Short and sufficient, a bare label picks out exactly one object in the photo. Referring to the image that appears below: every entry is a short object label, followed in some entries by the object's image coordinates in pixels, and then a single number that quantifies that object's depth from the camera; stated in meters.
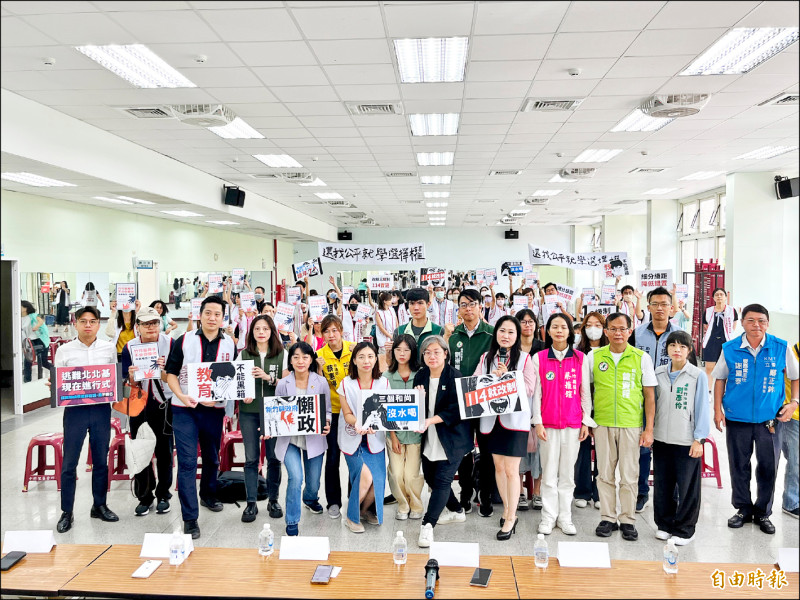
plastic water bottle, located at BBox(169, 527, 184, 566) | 2.82
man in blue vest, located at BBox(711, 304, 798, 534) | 3.96
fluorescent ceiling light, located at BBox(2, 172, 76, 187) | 6.98
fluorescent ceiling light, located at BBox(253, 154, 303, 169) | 8.82
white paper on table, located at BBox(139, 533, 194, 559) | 2.91
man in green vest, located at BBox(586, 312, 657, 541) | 3.90
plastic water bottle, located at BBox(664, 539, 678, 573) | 2.60
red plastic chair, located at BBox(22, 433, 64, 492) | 5.12
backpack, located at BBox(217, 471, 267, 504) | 4.69
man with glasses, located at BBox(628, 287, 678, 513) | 4.75
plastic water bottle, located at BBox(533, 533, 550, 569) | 2.72
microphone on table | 2.54
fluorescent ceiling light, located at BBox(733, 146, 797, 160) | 8.61
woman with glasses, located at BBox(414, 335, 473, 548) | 3.90
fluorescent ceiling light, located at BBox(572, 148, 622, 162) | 8.75
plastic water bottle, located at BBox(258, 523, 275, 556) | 2.86
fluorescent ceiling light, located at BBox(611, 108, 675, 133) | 6.77
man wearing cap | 4.55
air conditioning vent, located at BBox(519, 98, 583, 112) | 6.00
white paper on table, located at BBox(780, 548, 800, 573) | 2.45
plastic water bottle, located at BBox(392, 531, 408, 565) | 2.74
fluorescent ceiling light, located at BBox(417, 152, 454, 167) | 8.95
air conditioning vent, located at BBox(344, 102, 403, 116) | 6.14
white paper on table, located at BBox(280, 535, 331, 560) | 2.88
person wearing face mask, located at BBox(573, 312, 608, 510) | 4.61
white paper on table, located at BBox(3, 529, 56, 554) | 2.94
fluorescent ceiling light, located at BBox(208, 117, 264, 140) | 6.94
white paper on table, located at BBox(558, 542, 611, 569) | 2.75
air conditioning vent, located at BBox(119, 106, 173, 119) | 6.18
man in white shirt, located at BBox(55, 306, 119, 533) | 4.19
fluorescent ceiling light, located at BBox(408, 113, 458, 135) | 6.73
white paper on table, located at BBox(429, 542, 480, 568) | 2.76
